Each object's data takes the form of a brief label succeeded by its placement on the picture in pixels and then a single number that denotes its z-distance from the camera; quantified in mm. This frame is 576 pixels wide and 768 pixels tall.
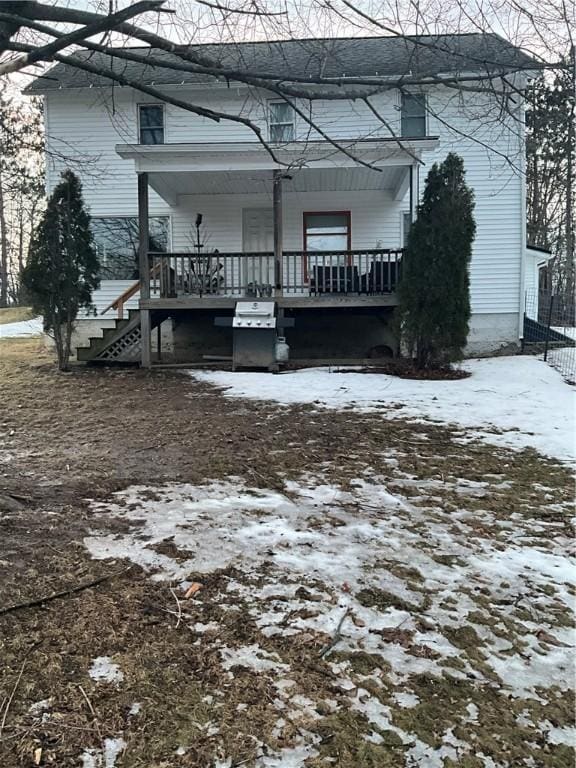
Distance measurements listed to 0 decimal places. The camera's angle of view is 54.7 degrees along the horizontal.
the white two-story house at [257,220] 10875
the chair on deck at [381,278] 10309
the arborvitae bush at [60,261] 9680
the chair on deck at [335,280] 10469
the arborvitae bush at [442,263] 9195
